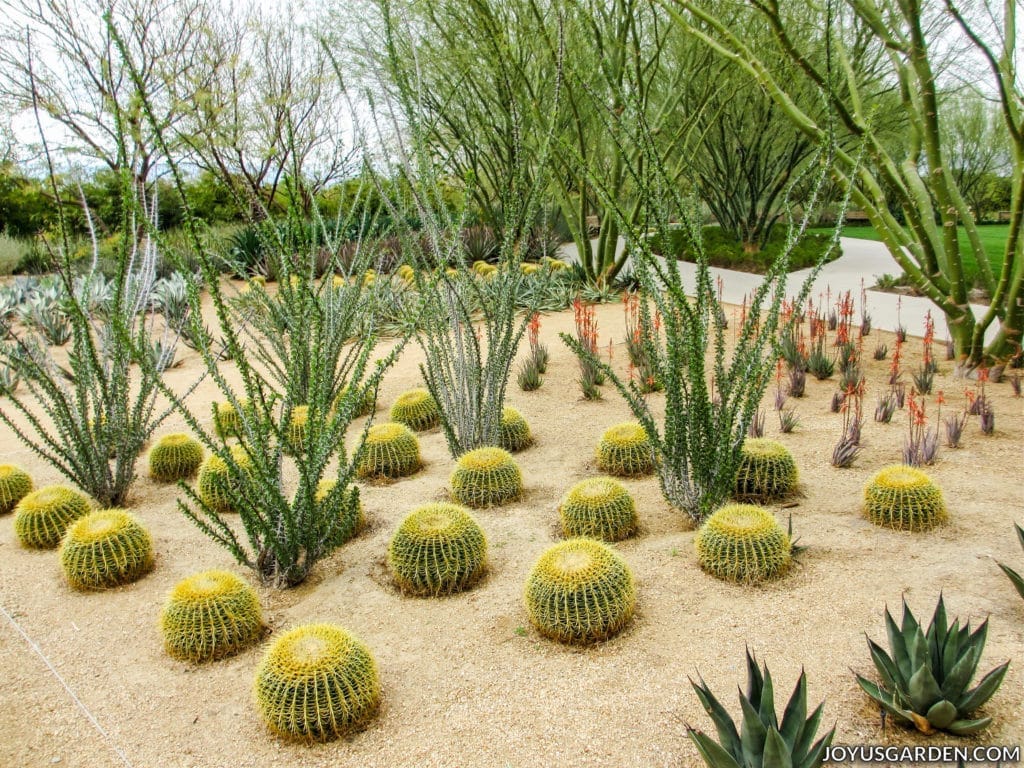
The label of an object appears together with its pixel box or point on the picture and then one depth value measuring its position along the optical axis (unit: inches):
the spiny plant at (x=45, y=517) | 164.9
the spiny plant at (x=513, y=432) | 209.5
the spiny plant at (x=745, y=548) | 132.1
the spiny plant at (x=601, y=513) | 151.2
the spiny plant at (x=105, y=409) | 175.6
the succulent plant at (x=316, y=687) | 102.7
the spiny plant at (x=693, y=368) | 141.2
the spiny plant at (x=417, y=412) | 232.2
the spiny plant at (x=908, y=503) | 147.2
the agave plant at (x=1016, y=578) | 114.3
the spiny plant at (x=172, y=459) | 204.8
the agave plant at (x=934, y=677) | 93.7
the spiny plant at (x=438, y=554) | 137.1
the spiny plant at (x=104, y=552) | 145.1
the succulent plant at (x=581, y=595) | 119.1
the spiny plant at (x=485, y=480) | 172.4
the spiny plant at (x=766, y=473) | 164.9
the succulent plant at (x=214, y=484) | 172.1
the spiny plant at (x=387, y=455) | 194.2
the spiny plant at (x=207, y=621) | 121.9
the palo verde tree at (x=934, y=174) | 225.5
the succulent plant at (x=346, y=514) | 149.5
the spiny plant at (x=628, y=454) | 184.5
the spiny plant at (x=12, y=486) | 187.8
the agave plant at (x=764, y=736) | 80.7
